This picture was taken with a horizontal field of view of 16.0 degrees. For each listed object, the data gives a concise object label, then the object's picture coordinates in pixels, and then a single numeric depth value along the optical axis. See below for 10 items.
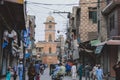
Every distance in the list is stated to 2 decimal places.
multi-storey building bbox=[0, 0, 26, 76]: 18.27
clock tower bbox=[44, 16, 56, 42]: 192.12
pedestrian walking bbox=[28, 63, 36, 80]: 27.62
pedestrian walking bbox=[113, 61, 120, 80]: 18.18
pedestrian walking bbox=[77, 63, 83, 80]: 37.69
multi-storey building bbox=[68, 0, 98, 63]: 59.39
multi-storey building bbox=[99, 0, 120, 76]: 34.91
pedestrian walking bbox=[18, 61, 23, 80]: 31.73
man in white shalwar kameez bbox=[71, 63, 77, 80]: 40.25
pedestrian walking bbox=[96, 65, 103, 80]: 33.09
